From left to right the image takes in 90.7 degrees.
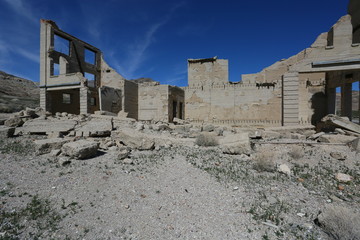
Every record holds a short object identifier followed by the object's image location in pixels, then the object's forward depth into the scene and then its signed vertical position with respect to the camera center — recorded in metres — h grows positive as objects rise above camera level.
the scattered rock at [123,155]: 5.34 -1.19
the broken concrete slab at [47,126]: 8.41 -0.56
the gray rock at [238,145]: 6.02 -1.01
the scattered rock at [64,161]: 4.73 -1.23
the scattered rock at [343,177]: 4.27 -1.48
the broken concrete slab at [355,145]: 5.90 -0.95
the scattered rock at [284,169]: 4.65 -1.40
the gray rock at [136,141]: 6.54 -0.96
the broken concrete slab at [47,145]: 5.59 -0.98
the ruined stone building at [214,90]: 11.63 +2.12
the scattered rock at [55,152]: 5.39 -1.15
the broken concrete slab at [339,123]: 8.19 -0.29
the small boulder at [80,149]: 5.12 -1.01
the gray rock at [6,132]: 7.61 -0.76
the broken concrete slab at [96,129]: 7.66 -0.61
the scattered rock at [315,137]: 7.34 -0.84
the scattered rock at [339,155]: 5.48 -1.21
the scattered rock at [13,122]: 9.13 -0.39
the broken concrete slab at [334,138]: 6.68 -0.82
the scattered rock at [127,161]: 5.05 -1.30
